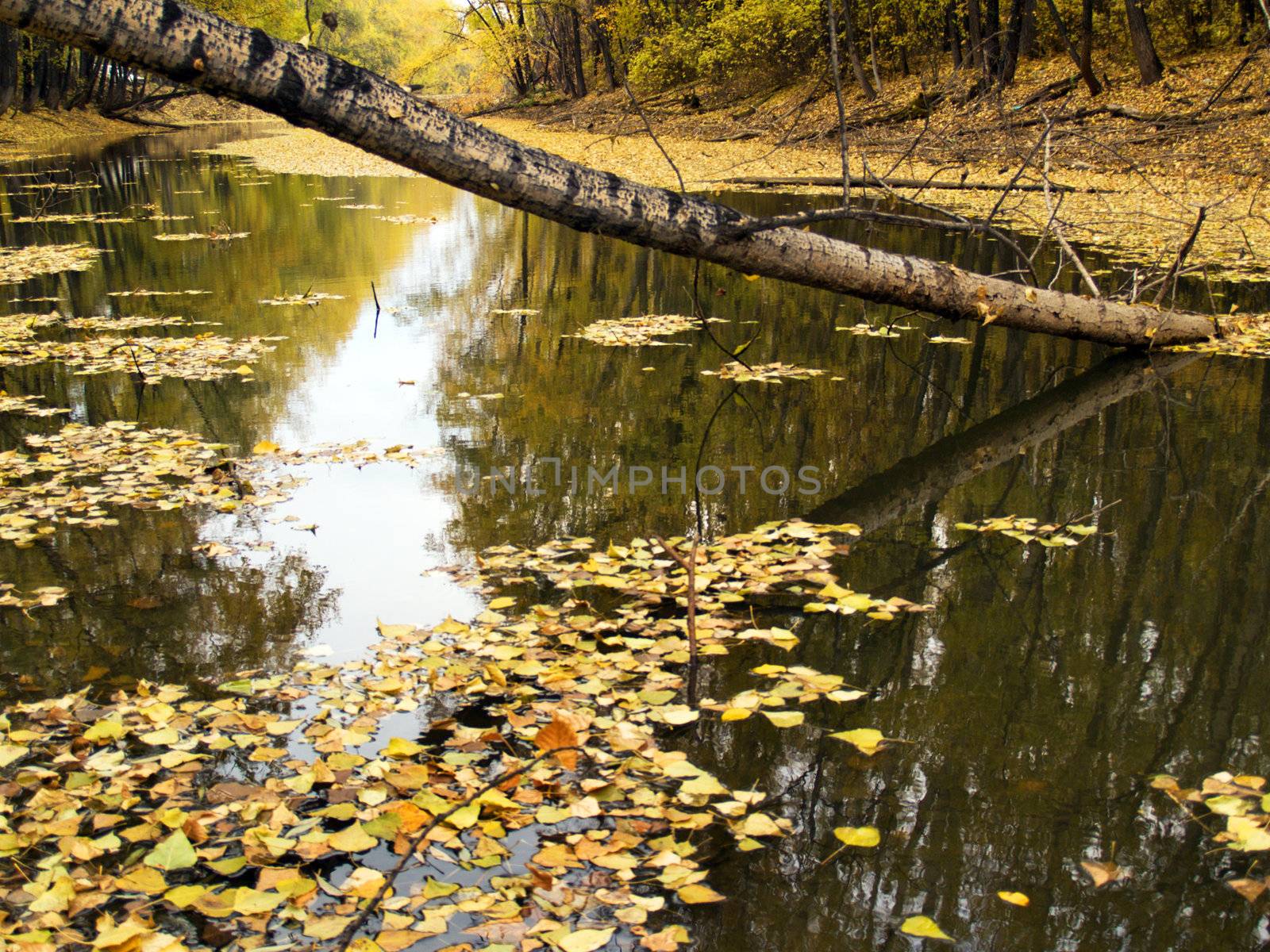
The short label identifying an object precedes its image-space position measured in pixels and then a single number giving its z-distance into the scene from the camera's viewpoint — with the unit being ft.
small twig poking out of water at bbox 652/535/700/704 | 9.49
